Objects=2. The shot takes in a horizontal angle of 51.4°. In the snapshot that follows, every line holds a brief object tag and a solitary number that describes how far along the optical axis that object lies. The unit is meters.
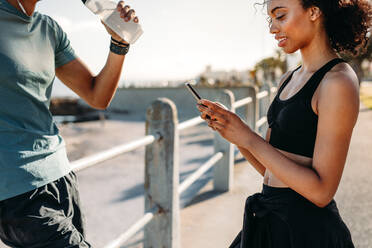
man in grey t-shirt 1.26
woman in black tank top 1.23
